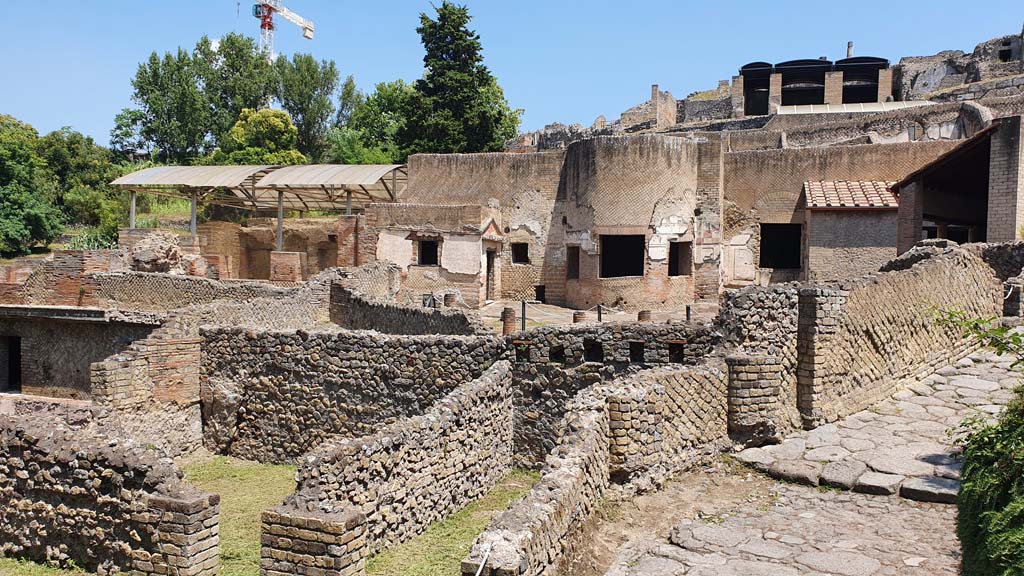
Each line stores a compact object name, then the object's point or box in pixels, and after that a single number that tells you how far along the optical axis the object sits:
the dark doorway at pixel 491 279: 19.59
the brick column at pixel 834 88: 37.47
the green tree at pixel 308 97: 50.00
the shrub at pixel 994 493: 4.11
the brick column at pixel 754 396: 7.16
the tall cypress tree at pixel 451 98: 30.64
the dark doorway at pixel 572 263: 19.23
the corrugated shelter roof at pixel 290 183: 21.09
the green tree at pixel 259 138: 40.62
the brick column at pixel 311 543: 5.58
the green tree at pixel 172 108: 47.34
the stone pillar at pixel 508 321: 12.78
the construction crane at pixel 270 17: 74.56
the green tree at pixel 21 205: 28.33
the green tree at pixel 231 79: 48.91
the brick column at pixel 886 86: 38.19
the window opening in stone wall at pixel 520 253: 20.03
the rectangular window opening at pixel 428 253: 19.03
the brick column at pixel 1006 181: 11.96
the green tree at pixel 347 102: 51.88
